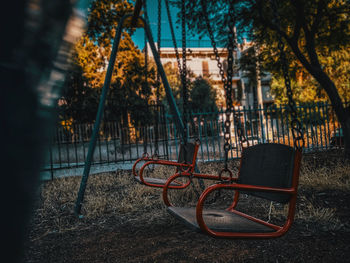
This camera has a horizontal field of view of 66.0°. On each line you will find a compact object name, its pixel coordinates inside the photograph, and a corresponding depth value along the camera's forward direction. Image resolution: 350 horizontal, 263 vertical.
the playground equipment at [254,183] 1.53
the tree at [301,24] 6.26
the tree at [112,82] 10.40
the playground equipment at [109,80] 3.56
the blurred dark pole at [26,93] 0.23
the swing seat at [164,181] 2.93
